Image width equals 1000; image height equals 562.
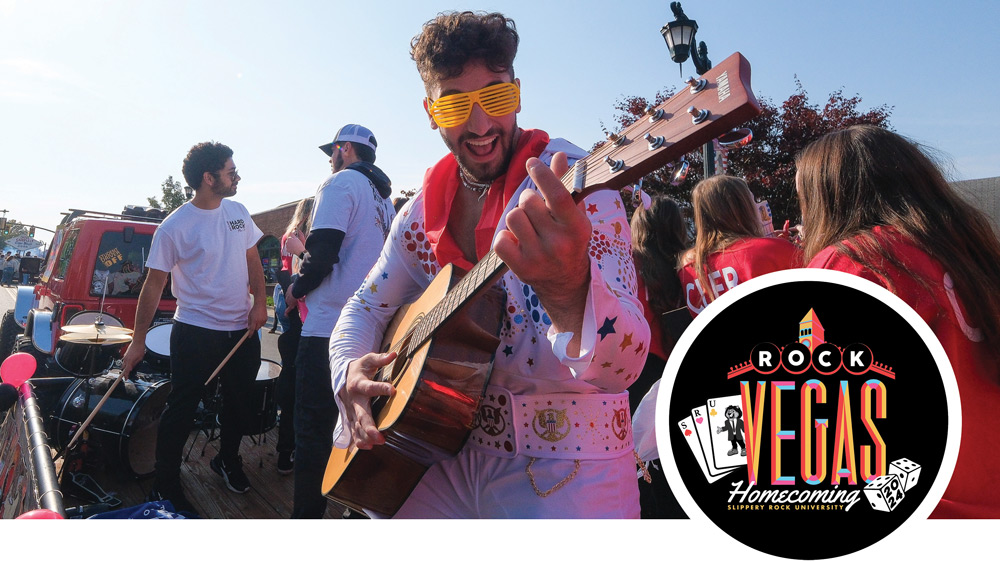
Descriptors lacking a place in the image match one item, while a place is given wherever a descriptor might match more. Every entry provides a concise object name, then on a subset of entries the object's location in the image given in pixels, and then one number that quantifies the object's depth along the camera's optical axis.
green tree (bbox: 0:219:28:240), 56.03
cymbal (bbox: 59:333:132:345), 3.86
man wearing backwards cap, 2.57
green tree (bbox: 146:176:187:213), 32.08
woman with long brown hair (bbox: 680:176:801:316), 2.45
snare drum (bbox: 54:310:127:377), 4.11
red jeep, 5.11
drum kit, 3.80
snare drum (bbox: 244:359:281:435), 4.27
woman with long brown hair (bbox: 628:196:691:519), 2.89
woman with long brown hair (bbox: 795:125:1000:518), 1.19
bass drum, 3.81
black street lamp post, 6.22
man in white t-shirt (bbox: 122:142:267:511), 3.32
